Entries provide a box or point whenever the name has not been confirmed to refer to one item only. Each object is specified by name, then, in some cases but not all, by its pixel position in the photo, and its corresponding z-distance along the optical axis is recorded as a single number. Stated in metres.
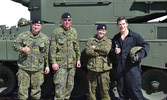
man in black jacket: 4.80
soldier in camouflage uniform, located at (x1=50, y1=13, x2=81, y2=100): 5.22
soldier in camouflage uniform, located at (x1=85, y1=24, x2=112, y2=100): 5.27
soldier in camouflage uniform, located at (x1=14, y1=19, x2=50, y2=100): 5.11
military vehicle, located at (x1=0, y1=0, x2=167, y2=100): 6.12
